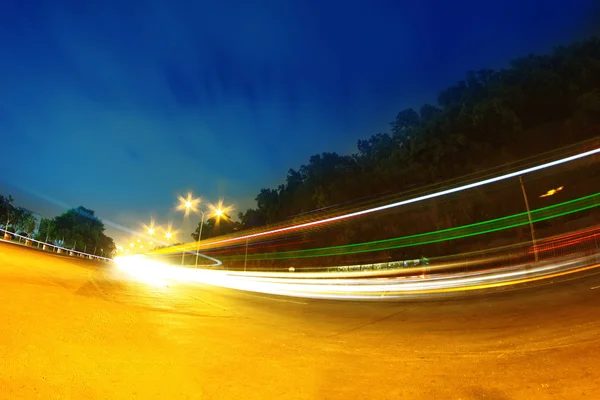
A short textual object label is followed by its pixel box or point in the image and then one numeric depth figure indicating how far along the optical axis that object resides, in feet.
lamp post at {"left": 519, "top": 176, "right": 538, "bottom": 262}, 80.25
